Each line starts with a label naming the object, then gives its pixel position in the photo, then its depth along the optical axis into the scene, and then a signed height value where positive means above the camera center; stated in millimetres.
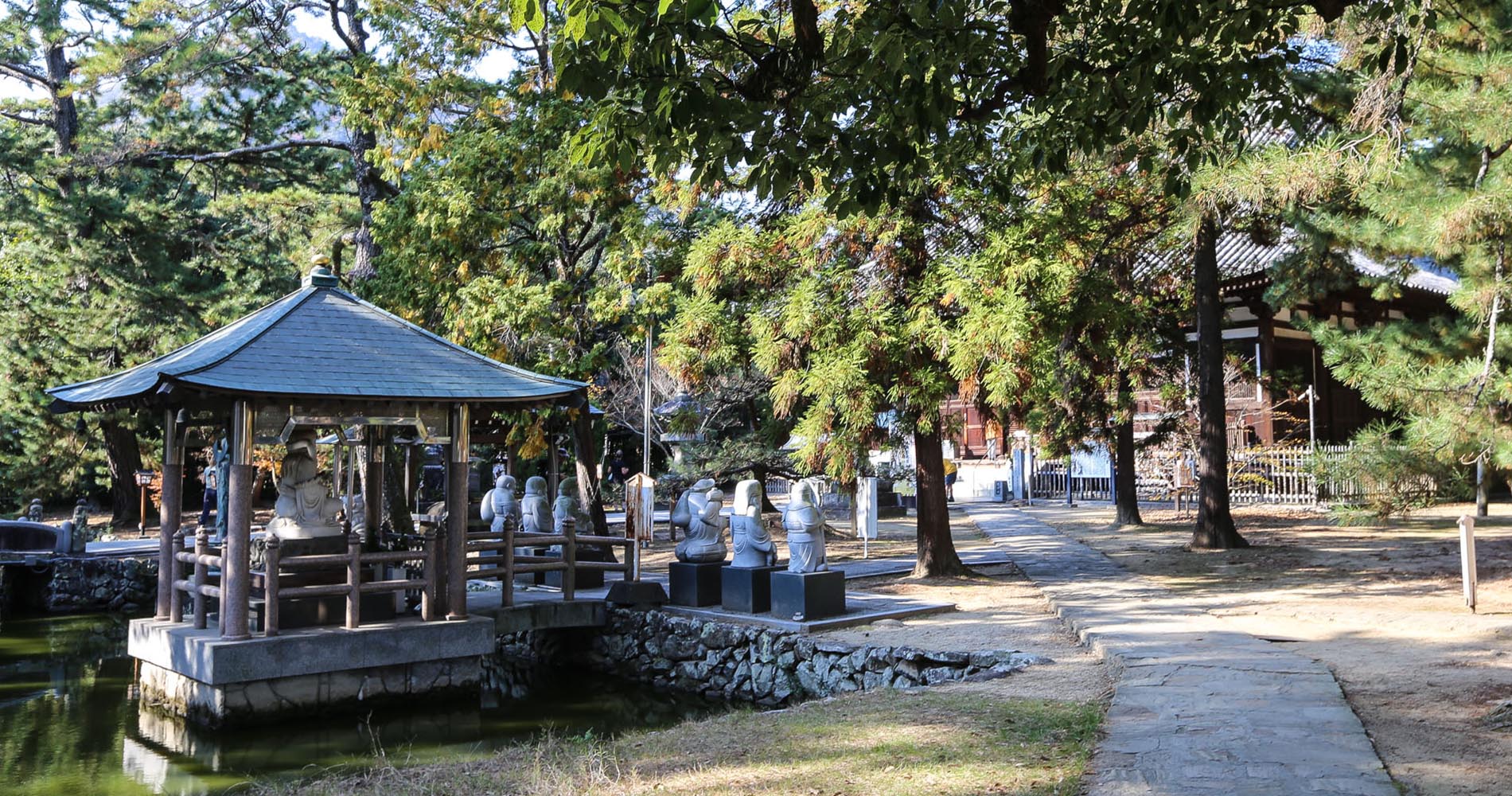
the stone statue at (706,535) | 12664 -935
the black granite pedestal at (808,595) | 11078 -1478
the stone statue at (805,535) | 11258 -846
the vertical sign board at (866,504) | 17234 -808
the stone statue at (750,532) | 11922 -851
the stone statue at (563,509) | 15516 -727
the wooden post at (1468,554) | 9633 -1020
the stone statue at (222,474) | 13625 -111
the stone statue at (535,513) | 14984 -741
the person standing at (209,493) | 21430 -603
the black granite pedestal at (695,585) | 12461 -1508
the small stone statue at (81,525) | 18578 -1024
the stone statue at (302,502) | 10945 -404
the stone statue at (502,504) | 15445 -629
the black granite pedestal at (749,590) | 11750 -1485
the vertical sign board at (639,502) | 14398 -602
